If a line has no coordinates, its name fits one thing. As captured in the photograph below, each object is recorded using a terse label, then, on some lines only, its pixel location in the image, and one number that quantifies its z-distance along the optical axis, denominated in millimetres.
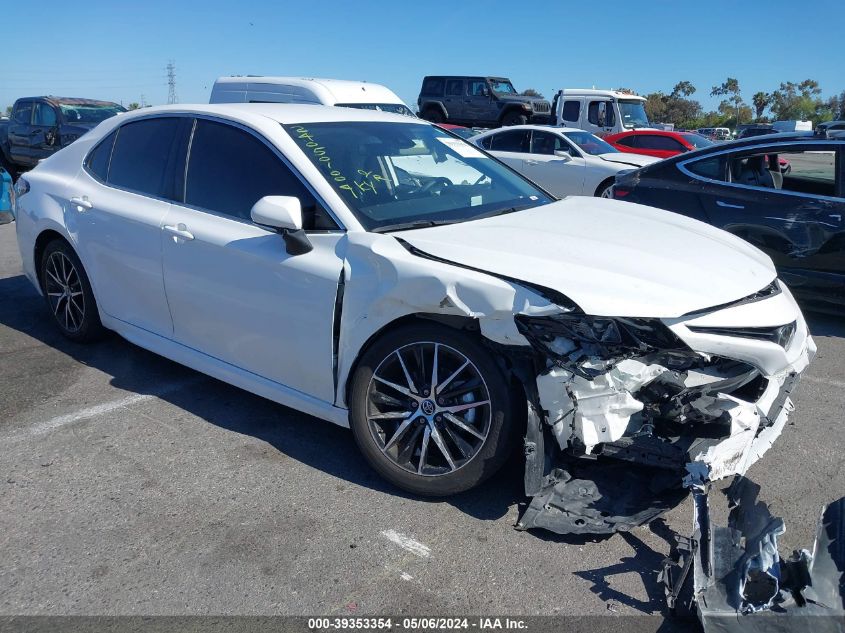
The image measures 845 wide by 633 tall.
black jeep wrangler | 23828
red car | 16047
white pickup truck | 19781
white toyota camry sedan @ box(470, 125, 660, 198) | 11695
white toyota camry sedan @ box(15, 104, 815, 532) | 2947
